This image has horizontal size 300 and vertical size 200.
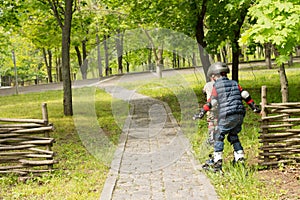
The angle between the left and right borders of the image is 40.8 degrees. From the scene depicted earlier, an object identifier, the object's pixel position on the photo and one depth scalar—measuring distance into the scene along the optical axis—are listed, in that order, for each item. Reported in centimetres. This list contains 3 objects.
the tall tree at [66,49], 1474
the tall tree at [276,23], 595
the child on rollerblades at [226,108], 655
